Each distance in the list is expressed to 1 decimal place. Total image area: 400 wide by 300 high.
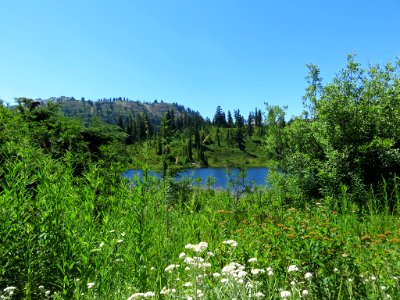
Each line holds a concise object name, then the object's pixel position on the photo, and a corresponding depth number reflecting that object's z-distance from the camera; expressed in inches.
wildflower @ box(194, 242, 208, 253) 129.4
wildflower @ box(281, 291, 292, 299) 107.0
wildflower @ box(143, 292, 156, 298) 117.1
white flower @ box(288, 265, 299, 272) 120.5
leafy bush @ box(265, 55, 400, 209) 473.1
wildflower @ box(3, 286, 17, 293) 123.5
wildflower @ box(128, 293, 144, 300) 114.0
